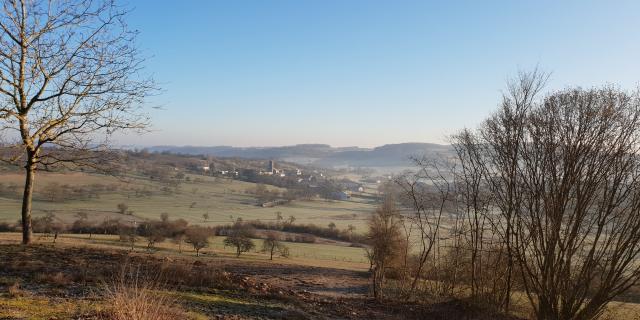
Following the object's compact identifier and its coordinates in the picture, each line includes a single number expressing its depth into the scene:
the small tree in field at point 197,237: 44.06
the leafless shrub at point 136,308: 5.70
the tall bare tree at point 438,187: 19.31
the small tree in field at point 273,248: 44.81
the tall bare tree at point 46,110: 12.60
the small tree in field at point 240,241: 45.25
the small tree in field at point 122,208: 64.69
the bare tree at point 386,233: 29.58
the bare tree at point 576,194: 11.05
